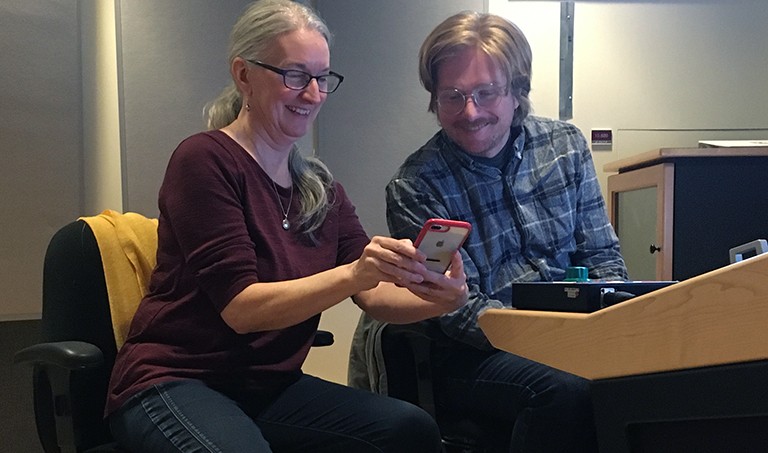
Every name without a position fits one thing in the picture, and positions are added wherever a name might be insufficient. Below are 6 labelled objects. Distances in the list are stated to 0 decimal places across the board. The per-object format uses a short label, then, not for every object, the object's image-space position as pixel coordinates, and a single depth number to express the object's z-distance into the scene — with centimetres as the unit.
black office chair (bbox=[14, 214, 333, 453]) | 123
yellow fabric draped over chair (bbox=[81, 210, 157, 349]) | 136
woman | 115
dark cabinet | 225
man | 144
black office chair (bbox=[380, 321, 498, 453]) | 139
